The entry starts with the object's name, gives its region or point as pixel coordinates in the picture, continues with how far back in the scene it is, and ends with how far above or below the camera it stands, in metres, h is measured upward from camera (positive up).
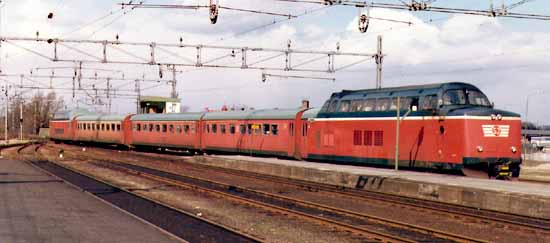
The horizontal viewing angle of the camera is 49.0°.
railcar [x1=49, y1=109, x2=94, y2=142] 74.62 -1.42
